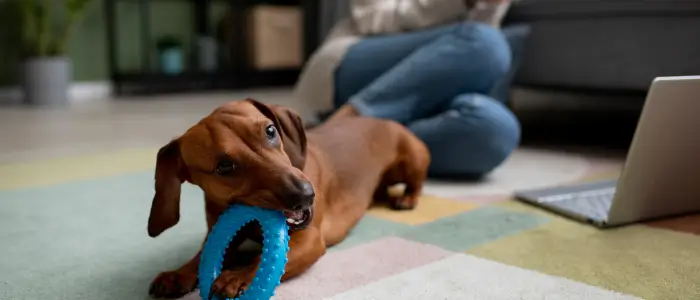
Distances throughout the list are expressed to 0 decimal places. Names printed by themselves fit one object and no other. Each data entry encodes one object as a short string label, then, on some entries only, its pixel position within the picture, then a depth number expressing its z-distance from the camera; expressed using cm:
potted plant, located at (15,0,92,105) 379
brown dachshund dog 91
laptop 125
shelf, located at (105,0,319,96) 434
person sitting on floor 177
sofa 203
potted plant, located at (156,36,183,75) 452
